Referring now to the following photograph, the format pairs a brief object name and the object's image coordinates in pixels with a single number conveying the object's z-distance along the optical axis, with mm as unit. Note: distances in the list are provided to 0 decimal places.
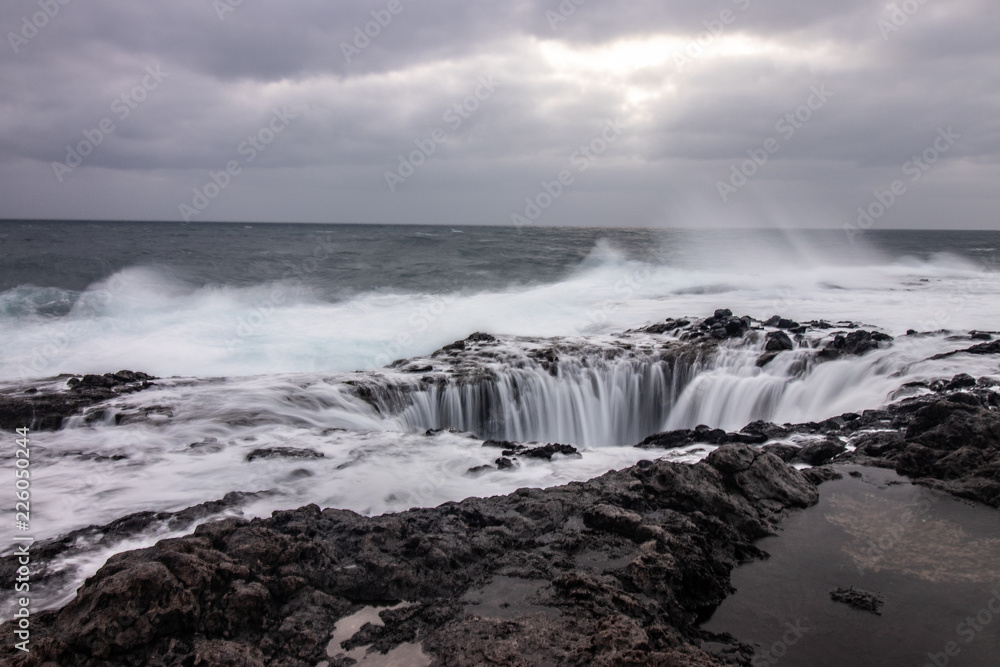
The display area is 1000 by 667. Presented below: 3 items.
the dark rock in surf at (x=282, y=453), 7012
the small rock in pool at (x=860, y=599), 3689
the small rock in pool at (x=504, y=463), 6750
